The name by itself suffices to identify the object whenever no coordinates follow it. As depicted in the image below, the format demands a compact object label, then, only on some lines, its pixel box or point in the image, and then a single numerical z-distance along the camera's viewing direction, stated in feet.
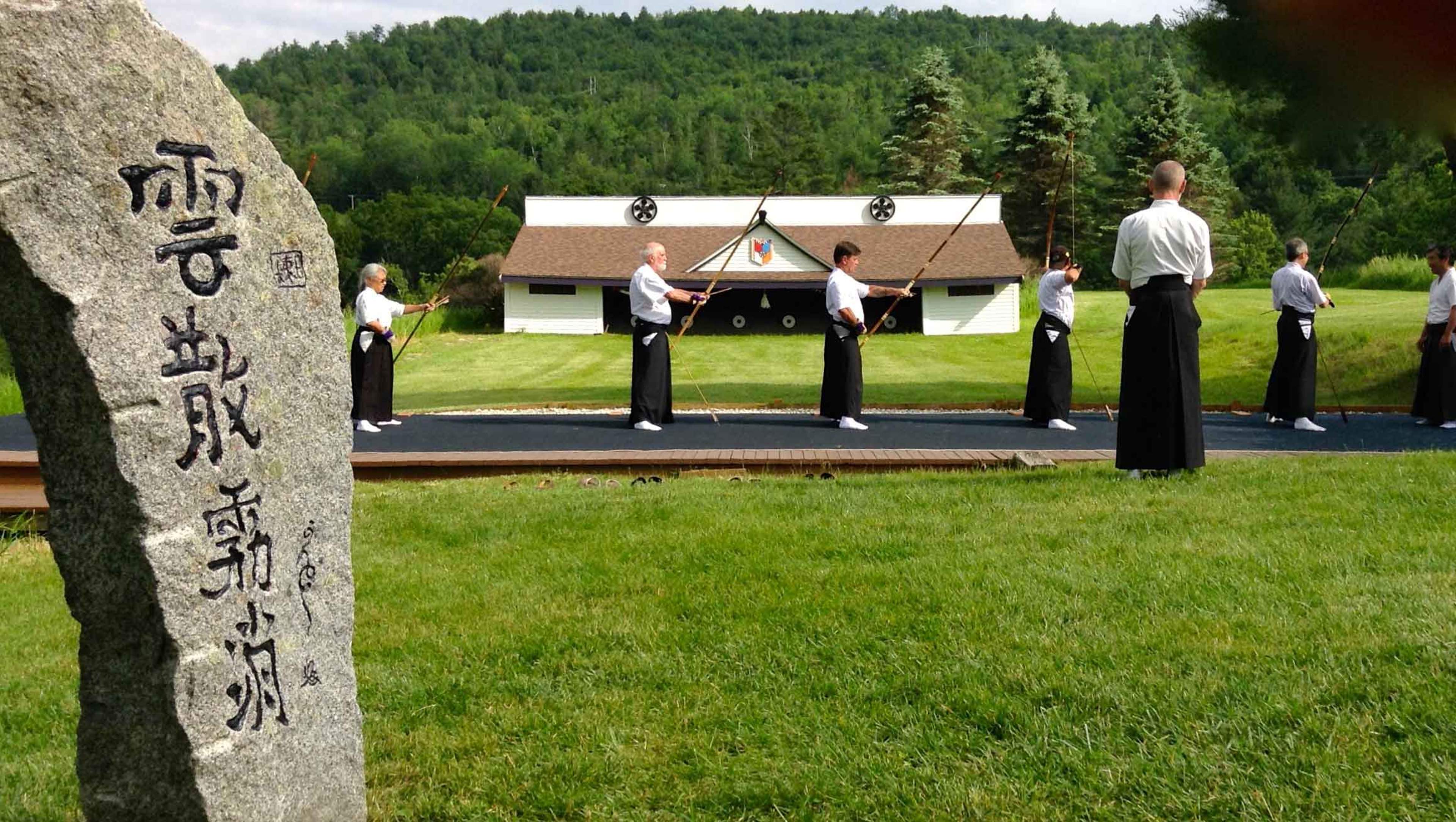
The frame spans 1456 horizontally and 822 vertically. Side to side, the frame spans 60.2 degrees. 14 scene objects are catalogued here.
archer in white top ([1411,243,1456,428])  44.86
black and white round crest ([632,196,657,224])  157.28
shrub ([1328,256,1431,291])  136.67
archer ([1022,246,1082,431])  45.06
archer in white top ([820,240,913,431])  45.16
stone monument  9.39
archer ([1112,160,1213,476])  27.02
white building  141.28
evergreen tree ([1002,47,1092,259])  186.50
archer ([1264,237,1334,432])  44.19
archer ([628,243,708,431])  44.19
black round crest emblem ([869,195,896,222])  154.40
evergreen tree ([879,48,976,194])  208.74
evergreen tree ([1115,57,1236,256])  180.75
